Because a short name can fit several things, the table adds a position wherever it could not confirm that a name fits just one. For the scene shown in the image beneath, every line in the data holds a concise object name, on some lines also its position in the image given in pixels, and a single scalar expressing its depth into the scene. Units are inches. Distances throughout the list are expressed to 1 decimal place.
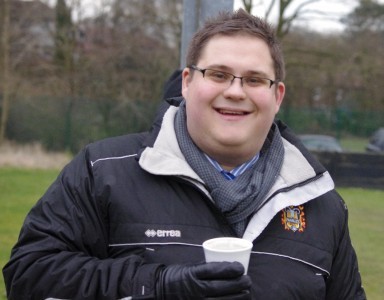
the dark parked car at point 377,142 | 745.0
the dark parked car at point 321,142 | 699.4
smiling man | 78.7
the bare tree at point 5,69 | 804.0
